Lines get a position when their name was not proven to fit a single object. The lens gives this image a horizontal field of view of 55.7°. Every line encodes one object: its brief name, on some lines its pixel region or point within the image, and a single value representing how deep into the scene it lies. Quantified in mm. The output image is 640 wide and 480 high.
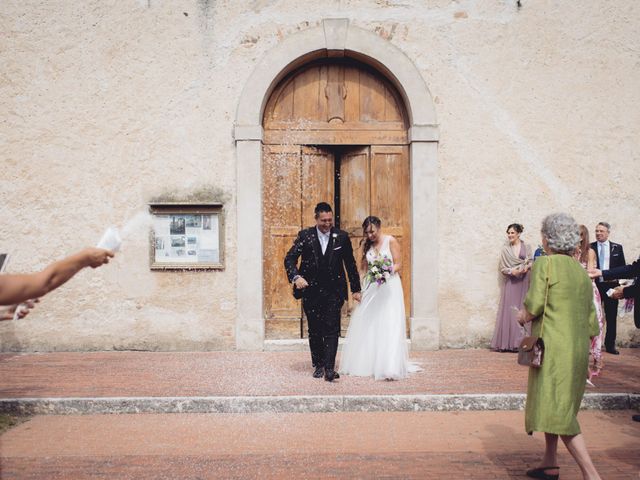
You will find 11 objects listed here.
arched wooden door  8992
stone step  5855
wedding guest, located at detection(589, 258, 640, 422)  4863
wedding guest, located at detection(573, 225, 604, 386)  6809
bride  6918
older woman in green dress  3812
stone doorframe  8633
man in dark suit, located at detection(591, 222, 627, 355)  8445
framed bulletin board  8664
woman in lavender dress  8445
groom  6734
